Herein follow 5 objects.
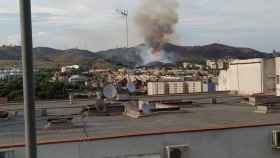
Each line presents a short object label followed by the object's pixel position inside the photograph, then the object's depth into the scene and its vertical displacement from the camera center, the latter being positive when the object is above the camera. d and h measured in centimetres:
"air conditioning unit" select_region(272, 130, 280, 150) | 1616 -235
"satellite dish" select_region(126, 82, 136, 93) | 2672 -103
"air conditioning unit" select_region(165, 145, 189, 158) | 1509 -251
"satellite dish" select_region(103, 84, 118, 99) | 2177 -100
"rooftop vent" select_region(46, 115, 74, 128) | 1733 -186
